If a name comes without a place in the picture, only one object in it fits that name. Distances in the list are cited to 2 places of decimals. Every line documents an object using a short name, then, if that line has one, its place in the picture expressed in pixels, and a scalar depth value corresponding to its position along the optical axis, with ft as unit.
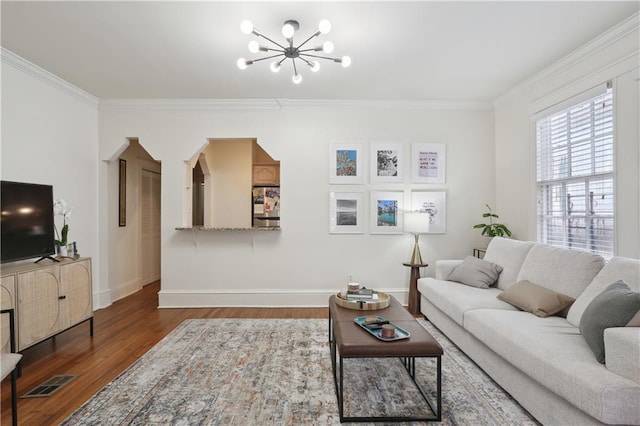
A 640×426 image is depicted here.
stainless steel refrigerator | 20.61
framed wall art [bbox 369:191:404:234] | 14.71
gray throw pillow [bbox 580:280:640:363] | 5.74
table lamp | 13.53
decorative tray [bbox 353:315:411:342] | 6.69
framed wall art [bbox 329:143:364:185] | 14.69
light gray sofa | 4.97
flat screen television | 8.95
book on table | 9.15
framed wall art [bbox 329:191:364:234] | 14.70
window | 9.48
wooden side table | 13.42
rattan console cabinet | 8.49
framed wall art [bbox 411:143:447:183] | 14.82
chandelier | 7.37
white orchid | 11.08
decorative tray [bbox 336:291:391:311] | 8.61
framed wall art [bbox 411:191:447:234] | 14.80
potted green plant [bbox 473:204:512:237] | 13.42
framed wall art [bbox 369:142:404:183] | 14.74
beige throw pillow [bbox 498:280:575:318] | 8.06
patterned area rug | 6.63
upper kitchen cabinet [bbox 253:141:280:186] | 21.04
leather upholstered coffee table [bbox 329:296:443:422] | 6.32
